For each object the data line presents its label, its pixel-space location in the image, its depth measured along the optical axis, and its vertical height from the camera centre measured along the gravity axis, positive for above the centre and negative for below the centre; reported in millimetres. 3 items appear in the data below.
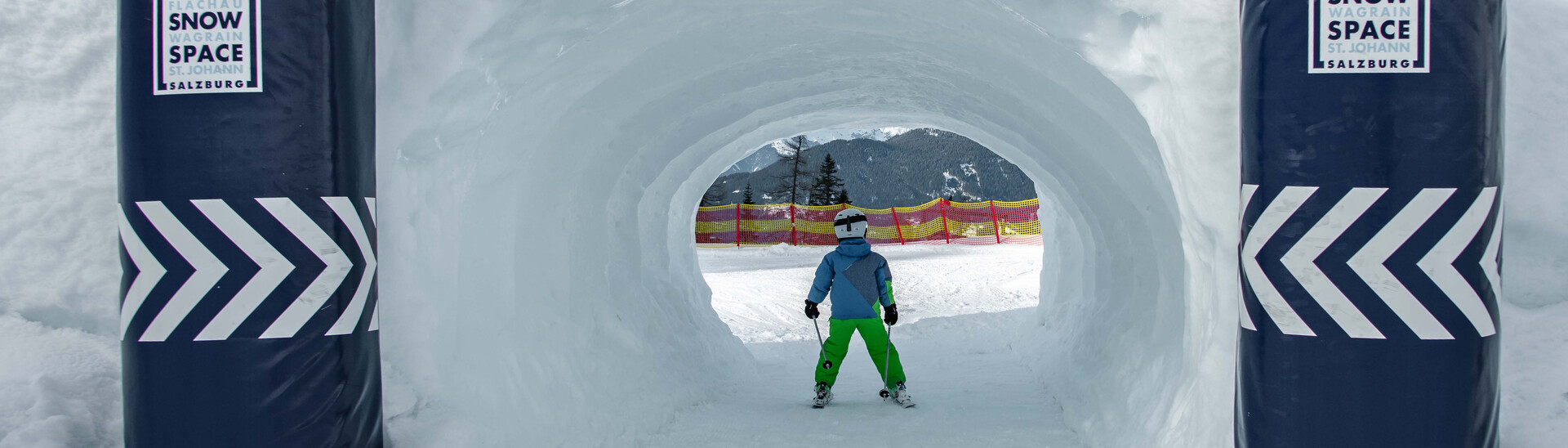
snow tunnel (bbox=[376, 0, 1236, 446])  3613 +160
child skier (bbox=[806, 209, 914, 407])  6336 -621
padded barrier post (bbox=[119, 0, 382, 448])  2811 +3
